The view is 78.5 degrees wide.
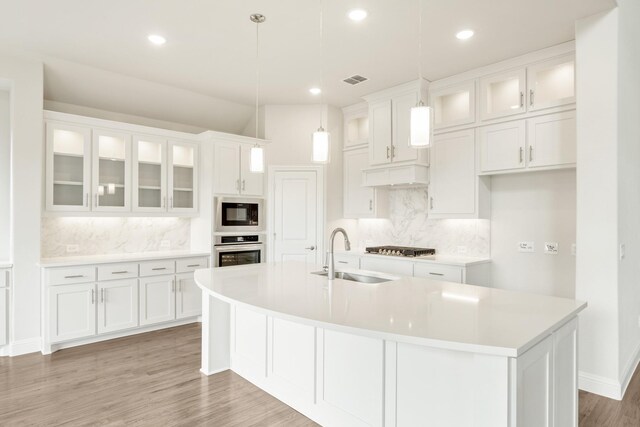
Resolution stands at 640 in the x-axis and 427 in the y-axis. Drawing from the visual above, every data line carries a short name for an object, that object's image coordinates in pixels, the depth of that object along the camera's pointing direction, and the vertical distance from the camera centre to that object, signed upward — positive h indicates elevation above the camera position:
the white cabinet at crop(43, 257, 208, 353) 3.75 -0.90
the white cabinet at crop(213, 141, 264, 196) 4.89 +0.52
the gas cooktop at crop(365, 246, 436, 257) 4.40 -0.43
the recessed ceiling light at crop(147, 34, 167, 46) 3.33 +1.50
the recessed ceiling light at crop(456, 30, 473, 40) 3.25 +1.51
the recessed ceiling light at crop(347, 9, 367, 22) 2.92 +1.51
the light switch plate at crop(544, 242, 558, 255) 3.74 -0.32
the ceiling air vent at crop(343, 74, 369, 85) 4.32 +1.51
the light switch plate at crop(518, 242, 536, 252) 3.90 -0.32
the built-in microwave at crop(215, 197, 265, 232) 4.88 -0.01
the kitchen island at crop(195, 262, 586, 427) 1.49 -0.65
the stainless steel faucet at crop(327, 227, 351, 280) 2.69 -0.36
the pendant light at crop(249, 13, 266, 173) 2.95 +0.44
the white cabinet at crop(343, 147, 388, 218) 5.12 +0.28
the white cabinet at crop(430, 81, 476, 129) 4.11 +1.24
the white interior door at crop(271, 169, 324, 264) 5.23 -0.05
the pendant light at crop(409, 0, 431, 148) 2.15 +0.49
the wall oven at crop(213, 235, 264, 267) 4.86 -0.47
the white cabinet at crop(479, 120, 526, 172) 3.71 +0.67
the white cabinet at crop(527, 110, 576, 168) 3.39 +0.67
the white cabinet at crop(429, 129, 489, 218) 4.08 +0.38
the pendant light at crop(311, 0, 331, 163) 2.66 +0.46
